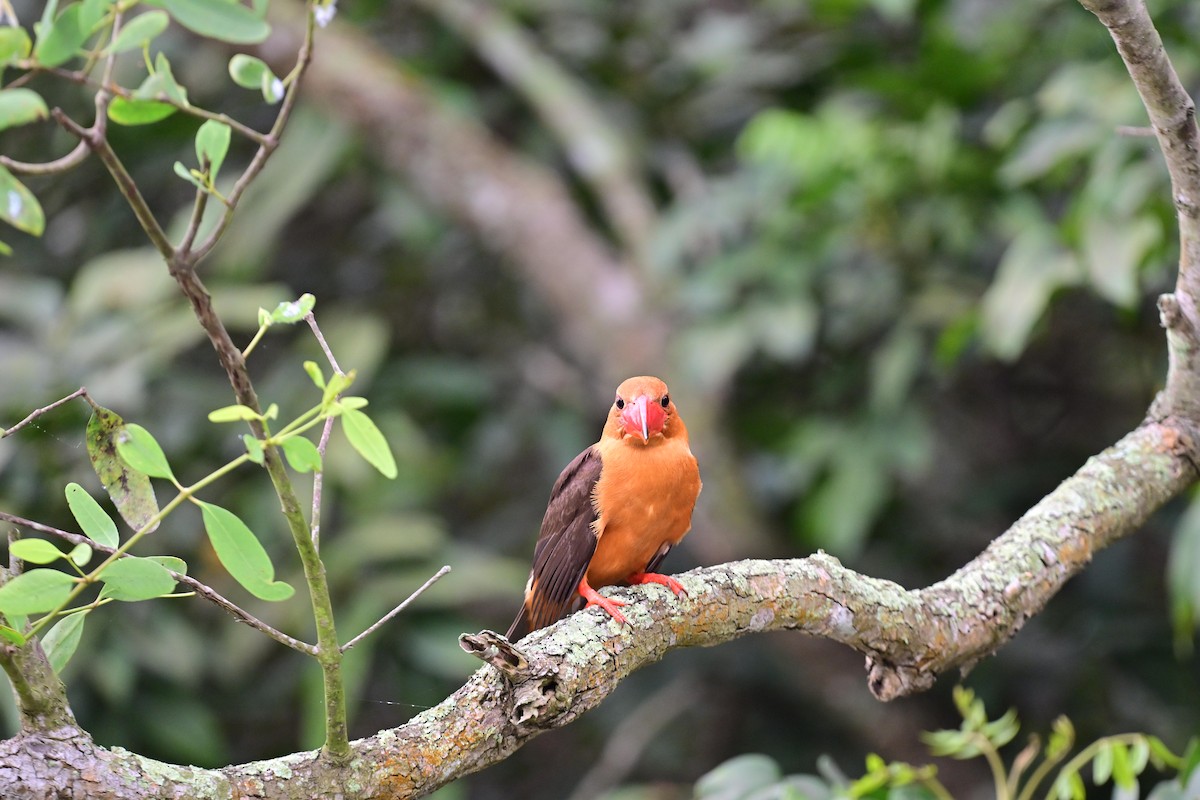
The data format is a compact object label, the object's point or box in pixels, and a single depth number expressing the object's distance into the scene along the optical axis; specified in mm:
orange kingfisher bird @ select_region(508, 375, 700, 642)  11775
